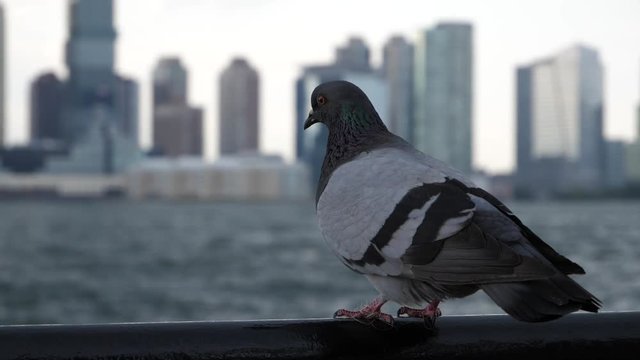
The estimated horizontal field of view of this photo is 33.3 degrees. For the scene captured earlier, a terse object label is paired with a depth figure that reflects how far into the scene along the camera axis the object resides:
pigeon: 2.00
